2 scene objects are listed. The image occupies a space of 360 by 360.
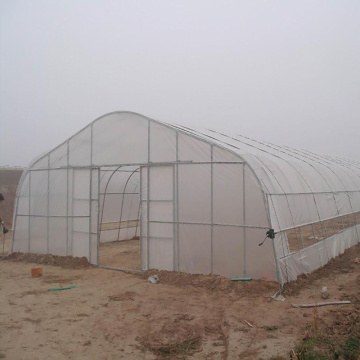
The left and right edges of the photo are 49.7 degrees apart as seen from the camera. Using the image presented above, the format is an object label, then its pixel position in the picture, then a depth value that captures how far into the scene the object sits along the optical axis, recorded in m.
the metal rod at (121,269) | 12.38
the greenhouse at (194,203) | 10.51
